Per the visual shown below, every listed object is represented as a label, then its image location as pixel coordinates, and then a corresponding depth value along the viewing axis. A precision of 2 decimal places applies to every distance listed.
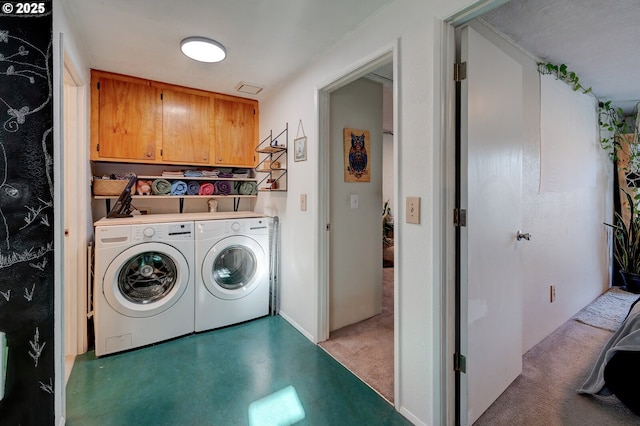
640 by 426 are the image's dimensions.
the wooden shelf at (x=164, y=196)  2.51
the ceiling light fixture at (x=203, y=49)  1.96
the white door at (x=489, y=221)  1.39
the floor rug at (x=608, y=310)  2.62
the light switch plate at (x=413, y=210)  1.46
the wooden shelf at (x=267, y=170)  2.73
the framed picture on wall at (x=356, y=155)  2.56
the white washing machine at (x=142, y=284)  2.11
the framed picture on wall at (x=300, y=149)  2.39
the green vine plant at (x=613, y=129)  3.06
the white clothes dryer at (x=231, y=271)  2.48
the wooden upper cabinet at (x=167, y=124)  2.49
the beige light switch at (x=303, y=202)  2.40
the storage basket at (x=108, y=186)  2.48
